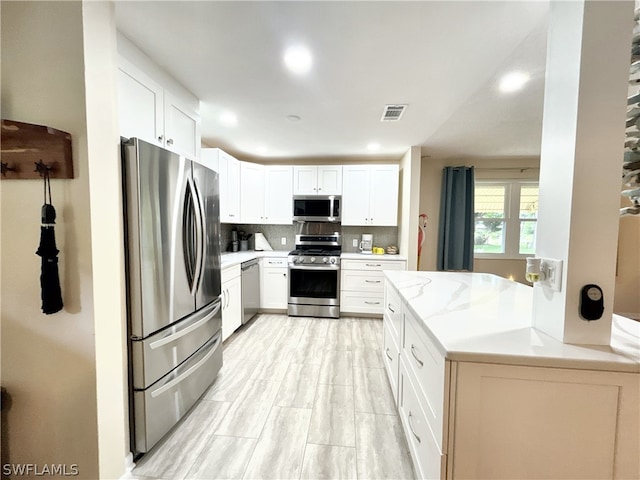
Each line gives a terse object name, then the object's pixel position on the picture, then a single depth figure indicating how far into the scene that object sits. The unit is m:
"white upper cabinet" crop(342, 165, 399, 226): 3.79
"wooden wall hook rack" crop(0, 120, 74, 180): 1.04
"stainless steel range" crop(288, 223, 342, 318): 3.60
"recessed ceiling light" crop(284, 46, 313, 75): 1.51
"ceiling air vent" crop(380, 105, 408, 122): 2.23
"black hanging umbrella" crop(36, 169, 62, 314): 1.06
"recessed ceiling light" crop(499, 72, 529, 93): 1.86
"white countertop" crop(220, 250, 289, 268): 2.81
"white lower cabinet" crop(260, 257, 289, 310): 3.72
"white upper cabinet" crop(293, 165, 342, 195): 3.86
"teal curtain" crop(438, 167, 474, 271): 4.26
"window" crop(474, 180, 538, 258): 4.38
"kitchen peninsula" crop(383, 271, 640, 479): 0.79
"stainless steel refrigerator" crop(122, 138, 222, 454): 1.30
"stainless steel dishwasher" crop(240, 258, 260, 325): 3.14
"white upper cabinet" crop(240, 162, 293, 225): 3.91
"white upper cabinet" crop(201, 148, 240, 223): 3.12
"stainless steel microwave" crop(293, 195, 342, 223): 3.84
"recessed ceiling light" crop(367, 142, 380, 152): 3.33
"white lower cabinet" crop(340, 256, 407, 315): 3.56
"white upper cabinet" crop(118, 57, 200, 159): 1.42
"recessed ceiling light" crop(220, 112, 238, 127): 2.41
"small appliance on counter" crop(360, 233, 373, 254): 4.06
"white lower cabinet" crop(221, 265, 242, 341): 2.63
